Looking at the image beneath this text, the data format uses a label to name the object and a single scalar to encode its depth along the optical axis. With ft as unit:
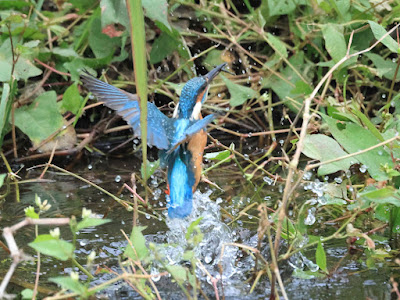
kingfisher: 16.20
